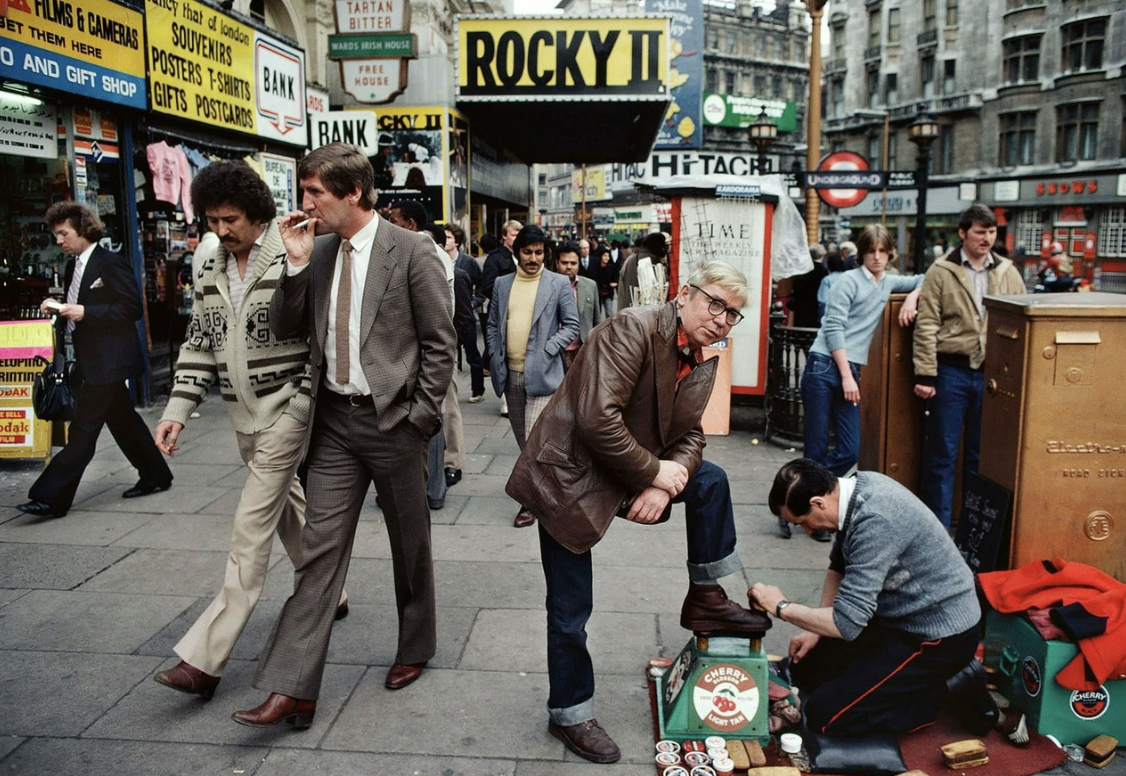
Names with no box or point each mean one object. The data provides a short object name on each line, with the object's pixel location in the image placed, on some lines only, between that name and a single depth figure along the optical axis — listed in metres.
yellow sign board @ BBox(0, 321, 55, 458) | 7.14
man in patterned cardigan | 3.47
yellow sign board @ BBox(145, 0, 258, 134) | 9.24
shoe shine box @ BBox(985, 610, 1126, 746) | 3.27
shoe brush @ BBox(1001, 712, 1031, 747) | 3.29
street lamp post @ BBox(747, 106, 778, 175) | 17.89
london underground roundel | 12.01
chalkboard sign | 4.00
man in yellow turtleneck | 5.90
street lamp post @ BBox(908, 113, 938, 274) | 13.73
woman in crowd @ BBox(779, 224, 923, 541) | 5.75
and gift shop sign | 7.22
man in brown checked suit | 3.29
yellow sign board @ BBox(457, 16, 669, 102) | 12.42
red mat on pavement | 3.16
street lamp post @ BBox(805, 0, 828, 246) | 13.11
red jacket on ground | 3.21
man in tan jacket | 5.25
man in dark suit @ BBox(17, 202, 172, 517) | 5.89
